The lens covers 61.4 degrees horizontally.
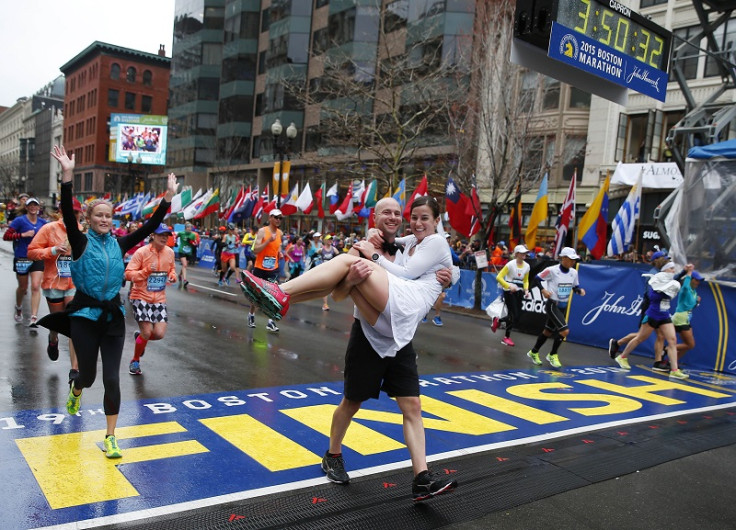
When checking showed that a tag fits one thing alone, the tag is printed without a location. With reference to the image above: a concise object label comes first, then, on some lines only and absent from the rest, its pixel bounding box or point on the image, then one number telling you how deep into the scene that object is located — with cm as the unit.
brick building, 8088
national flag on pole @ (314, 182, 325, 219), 2818
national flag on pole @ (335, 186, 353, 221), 2555
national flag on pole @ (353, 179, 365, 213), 2528
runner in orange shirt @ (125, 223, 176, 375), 701
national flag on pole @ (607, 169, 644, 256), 1578
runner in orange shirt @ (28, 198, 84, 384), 747
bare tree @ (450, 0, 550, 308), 1808
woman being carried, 386
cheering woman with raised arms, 445
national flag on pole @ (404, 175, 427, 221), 1898
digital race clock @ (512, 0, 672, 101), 732
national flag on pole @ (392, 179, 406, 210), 2003
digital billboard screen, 6581
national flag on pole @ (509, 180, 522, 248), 1777
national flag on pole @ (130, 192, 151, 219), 3831
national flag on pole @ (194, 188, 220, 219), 3054
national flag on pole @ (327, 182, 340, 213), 2669
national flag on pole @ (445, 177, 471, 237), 1778
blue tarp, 1099
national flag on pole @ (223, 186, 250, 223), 2983
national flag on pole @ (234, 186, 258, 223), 2912
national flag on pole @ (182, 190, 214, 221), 3082
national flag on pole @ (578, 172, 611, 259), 1552
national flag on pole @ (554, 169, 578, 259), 1608
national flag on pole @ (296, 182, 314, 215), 2694
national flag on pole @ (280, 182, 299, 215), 2698
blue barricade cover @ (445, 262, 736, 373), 1063
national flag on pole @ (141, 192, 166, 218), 3409
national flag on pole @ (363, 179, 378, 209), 2405
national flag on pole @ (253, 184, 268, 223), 2920
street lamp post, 1918
